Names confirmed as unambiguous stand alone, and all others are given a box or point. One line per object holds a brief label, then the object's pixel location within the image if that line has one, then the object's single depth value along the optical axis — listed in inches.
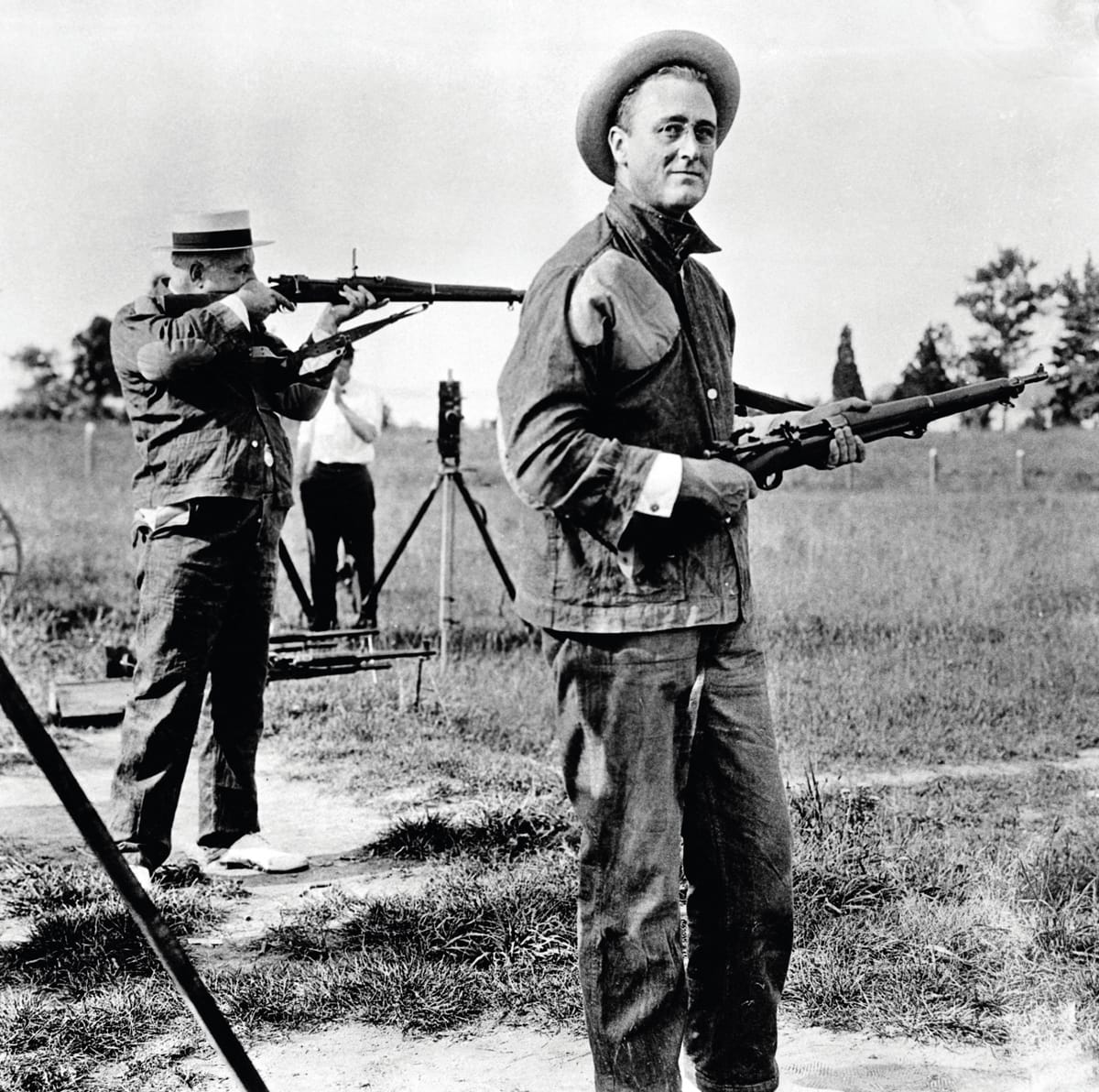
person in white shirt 339.3
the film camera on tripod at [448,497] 303.3
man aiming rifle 176.4
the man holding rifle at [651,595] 99.0
